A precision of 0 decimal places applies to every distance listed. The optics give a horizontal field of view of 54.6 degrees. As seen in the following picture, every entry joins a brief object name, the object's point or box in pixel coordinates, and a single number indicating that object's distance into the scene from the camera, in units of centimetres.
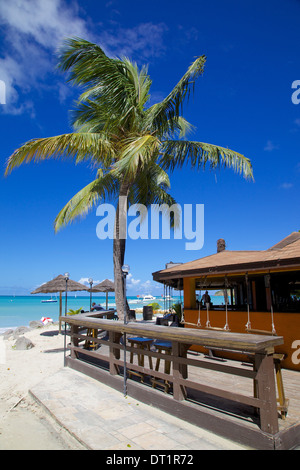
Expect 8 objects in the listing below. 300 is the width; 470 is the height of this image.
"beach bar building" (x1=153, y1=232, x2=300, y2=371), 555
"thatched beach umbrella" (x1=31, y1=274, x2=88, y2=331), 1344
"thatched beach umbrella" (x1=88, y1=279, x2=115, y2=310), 1620
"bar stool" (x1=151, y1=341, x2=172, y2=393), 413
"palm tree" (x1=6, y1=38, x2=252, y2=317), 838
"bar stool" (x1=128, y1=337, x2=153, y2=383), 469
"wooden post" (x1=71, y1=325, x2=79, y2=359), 671
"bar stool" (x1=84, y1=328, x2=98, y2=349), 716
